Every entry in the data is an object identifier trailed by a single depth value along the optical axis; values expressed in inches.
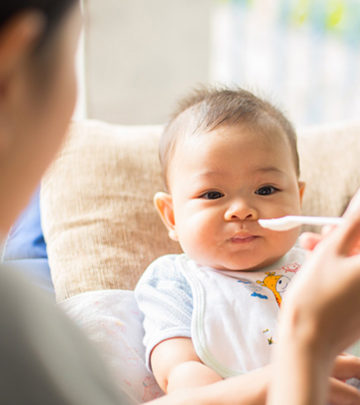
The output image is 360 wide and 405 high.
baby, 41.5
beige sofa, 47.3
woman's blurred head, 19.9
